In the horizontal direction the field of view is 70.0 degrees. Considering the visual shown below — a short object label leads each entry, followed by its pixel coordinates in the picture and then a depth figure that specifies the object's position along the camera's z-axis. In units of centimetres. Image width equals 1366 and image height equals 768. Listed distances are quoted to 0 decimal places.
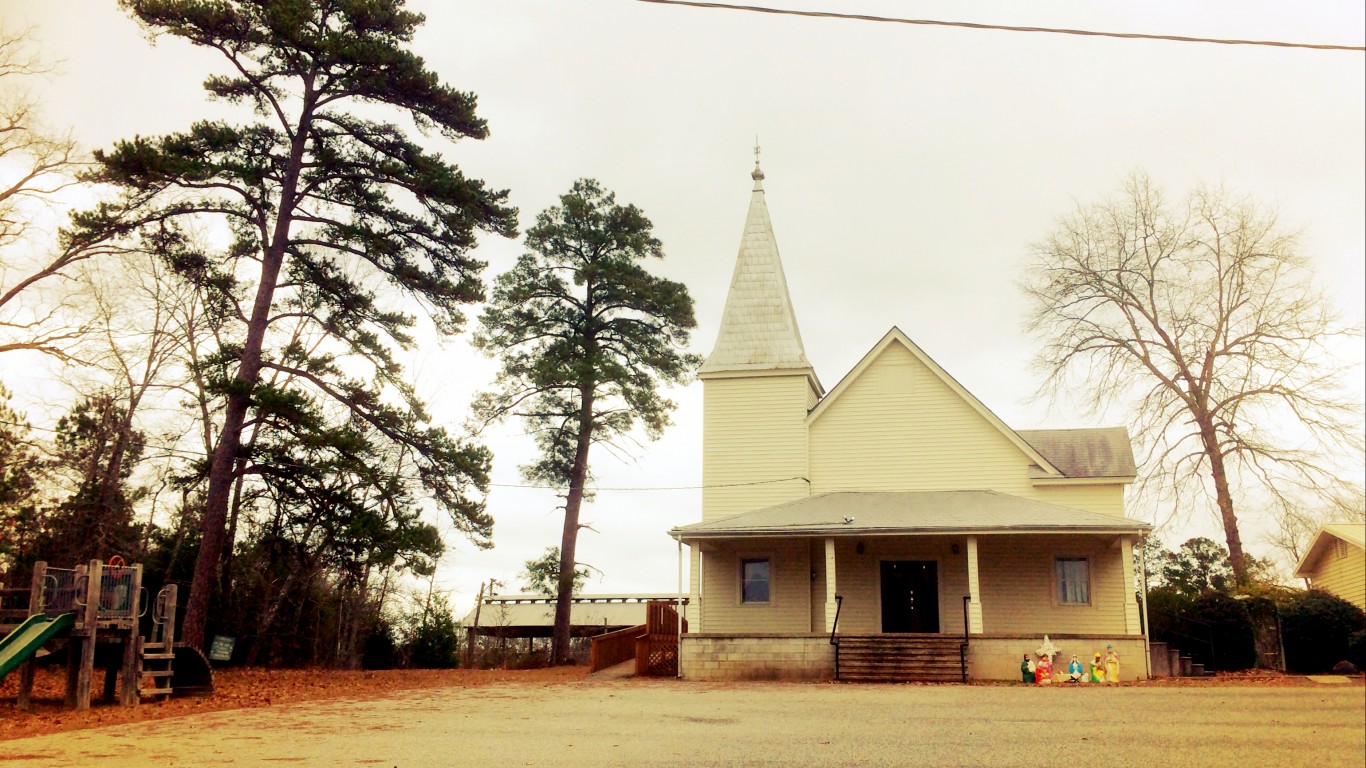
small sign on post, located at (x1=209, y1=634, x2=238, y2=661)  1828
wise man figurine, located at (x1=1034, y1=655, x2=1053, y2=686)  1698
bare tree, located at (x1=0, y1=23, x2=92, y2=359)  1866
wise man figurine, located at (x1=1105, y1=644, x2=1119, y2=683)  1698
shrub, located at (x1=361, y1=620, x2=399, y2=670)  2583
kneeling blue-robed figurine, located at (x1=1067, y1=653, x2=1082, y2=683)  1722
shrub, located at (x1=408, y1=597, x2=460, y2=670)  2731
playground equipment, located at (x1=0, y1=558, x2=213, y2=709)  1222
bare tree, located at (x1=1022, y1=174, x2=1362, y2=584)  2081
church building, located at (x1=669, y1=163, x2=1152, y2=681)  1858
